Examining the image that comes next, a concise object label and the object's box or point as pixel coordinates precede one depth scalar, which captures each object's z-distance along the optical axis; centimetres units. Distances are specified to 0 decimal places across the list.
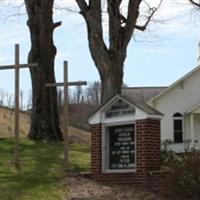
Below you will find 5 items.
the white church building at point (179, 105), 3556
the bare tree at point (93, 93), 7582
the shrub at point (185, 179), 1309
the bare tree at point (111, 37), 2144
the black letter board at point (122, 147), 1520
